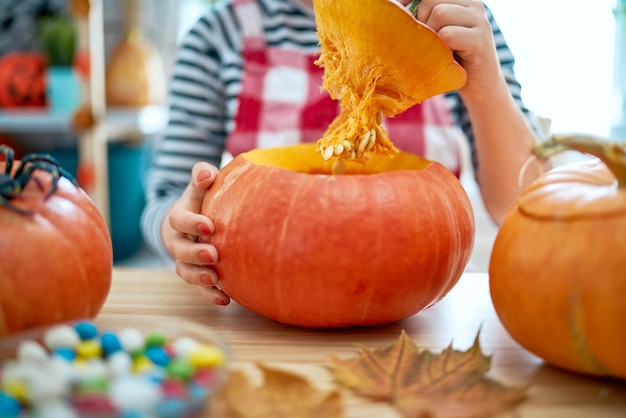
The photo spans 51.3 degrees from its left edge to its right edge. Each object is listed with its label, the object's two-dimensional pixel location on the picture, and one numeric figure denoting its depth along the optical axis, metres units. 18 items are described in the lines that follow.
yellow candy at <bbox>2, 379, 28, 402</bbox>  0.35
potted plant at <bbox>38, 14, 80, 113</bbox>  1.91
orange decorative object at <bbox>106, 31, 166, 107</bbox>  2.15
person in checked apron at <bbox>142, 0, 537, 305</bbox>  0.92
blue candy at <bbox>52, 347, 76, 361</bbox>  0.40
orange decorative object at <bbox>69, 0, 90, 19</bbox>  1.79
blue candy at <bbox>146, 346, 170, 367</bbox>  0.40
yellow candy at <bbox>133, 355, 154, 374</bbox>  0.38
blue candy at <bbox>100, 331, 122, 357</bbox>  0.42
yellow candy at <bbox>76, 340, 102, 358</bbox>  0.41
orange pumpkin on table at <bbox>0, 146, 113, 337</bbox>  0.45
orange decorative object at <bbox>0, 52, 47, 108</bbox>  1.93
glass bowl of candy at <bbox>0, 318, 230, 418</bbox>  0.34
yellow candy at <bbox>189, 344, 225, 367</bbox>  0.39
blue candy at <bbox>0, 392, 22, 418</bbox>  0.34
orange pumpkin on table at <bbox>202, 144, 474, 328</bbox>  0.53
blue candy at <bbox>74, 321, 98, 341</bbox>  0.44
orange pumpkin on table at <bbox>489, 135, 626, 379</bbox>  0.42
